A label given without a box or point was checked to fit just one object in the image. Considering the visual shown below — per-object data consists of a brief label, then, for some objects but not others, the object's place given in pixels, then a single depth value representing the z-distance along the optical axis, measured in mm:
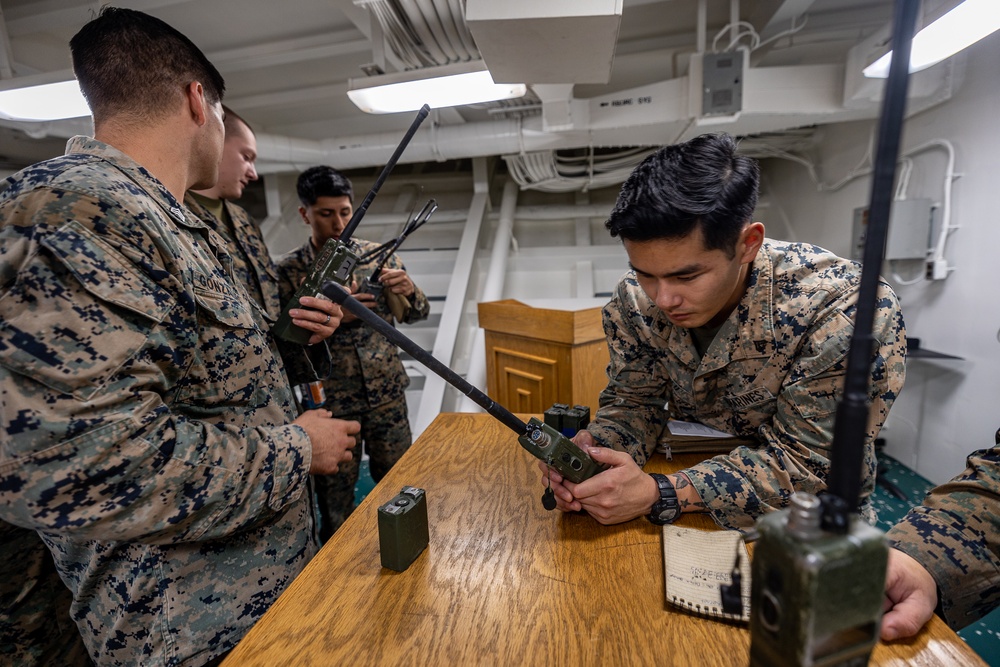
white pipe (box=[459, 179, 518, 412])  3035
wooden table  586
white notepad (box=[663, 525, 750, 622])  637
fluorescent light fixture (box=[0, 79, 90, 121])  2123
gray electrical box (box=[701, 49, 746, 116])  2258
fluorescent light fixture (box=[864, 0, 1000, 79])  1459
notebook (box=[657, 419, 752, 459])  1104
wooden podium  1918
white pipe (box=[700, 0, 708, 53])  2221
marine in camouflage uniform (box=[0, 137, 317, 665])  609
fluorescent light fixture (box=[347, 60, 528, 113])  1926
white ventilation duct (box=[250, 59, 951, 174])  2404
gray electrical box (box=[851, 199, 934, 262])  2287
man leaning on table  861
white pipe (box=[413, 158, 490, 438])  2899
